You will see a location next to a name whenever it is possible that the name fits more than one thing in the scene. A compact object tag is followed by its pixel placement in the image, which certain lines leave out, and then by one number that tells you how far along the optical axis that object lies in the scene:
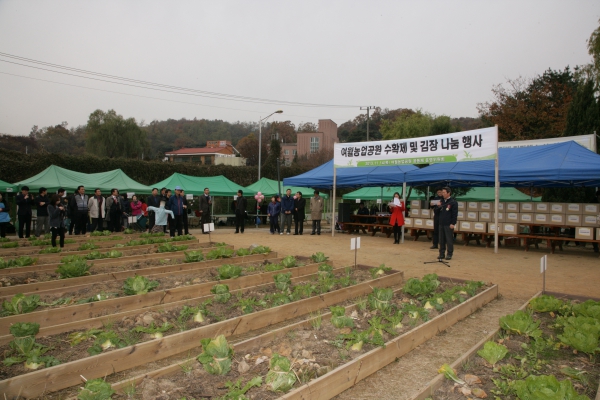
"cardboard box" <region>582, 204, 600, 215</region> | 11.37
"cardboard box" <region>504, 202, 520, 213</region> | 12.95
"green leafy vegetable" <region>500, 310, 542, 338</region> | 4.26
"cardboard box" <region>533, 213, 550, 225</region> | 12.32
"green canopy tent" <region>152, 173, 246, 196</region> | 19.80
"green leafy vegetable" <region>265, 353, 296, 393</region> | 3.00
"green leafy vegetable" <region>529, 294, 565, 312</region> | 5.27
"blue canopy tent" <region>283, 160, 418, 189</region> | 15.76
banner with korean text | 11.78
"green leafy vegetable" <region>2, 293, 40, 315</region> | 4.66
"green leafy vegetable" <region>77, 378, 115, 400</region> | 2.73
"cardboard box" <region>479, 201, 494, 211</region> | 13.25
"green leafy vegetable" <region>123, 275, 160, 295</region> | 5.55
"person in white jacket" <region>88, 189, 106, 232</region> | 14.08
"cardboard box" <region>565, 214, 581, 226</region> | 11.70
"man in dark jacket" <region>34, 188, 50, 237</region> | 11.59
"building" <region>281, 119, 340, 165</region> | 80.75
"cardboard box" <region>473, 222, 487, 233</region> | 13.29
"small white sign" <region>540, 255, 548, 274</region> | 6.27
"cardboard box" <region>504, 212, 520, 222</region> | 12.94
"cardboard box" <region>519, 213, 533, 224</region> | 12.65
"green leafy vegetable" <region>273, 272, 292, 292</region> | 6.07
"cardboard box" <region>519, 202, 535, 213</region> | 12.65
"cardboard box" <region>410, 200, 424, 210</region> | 15.14
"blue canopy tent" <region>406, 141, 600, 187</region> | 11.18
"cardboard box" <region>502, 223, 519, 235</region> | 12.73
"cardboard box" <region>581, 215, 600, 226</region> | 11.43
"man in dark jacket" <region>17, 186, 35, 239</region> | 12.96
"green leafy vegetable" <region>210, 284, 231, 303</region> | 5.38
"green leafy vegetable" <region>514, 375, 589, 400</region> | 2.65
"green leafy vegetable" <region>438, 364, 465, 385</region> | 3.21
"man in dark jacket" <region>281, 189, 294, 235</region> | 17.03
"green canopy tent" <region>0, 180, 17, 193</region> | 15.56
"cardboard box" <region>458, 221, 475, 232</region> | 13.59
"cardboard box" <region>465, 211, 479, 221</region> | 13.61
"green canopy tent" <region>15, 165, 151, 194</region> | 15.68
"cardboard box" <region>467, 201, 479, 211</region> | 13.61
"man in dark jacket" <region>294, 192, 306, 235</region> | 16.70
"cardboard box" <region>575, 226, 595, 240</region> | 11.45
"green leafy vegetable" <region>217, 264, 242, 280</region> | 6.62
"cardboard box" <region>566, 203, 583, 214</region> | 11.66
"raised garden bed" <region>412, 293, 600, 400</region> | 3.07
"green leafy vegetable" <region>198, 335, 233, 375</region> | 3.33
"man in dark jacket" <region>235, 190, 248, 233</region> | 16.80
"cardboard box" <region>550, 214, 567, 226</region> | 11.98
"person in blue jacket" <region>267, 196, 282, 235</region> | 17.42
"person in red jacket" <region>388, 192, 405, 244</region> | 13.46
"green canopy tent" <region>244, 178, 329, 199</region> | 23.01
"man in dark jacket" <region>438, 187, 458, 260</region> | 9.76
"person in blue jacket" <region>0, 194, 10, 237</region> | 12.95
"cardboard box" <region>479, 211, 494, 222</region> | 13.28
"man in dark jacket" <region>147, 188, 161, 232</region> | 14.34
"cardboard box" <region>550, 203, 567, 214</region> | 11.99
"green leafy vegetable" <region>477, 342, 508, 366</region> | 3.56
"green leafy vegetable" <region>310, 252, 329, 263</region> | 8.44
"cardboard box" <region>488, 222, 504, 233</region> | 13.11
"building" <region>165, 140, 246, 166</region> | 60.56
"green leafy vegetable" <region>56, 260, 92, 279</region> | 6.44
